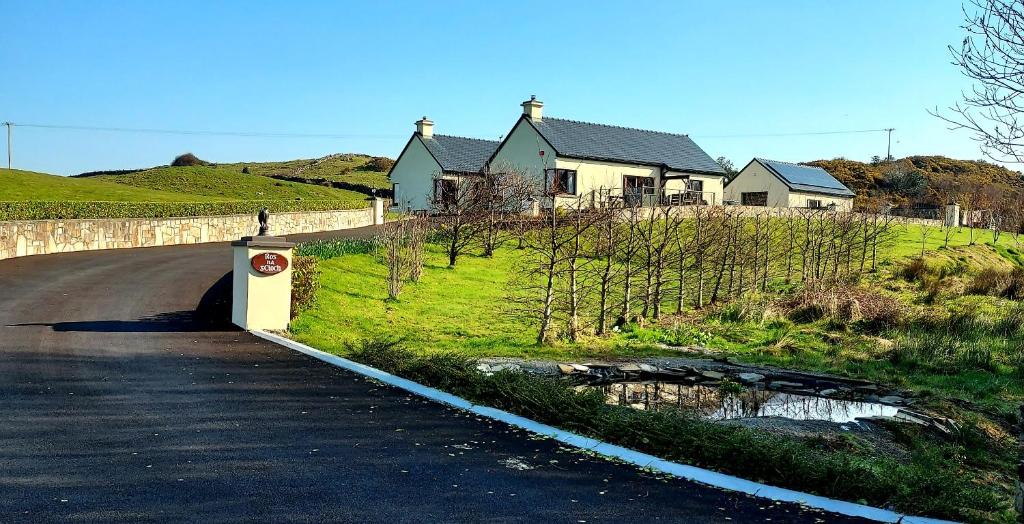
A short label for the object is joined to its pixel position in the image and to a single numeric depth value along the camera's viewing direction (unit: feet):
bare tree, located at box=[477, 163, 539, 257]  92.89
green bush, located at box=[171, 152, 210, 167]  256.97
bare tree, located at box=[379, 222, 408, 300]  62.75
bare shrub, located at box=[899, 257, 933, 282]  80.41
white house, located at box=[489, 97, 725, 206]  127.65
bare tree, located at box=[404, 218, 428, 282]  71.00
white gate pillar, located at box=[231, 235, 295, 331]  42.19
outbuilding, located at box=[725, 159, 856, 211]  156.15
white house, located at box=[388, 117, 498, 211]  145.59
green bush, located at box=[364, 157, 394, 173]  267.94
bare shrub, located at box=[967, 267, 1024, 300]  70.03
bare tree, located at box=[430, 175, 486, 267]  86.07
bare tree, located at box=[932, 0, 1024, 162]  26.84
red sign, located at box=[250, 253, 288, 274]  42.39
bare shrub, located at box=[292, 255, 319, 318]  47.16
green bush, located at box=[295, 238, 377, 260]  70.77
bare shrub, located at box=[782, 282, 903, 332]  56.65
